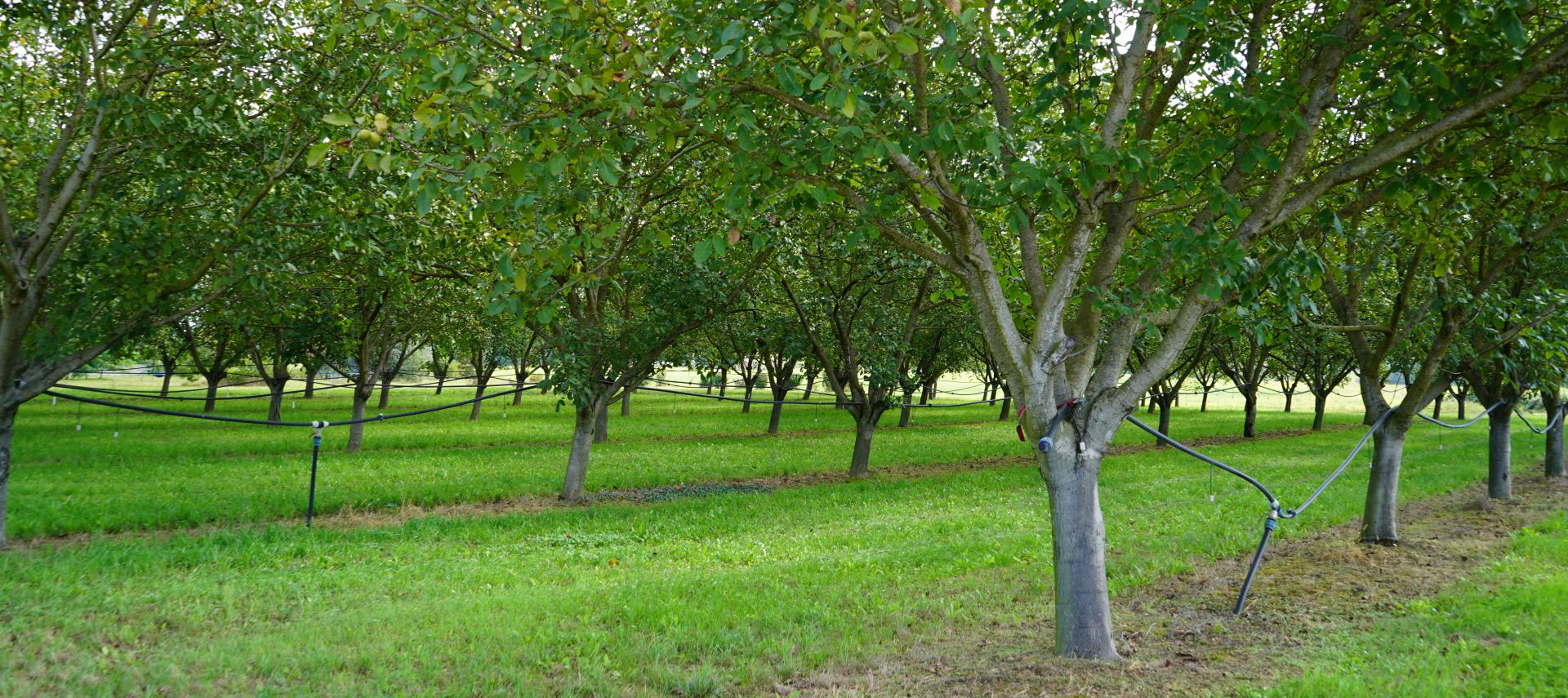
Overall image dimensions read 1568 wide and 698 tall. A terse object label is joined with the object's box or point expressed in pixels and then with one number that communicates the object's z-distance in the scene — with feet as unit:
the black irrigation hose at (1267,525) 19.54
